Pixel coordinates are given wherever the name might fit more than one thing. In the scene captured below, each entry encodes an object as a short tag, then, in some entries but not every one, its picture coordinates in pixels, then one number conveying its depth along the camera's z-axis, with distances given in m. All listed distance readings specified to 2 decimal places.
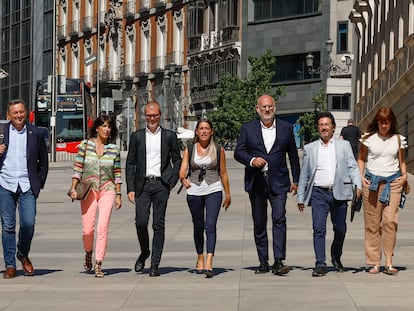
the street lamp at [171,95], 82.57
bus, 68.19
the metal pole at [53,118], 60.77
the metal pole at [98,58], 91.92
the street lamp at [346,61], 73.19
